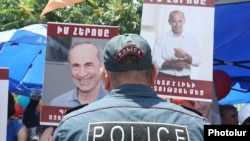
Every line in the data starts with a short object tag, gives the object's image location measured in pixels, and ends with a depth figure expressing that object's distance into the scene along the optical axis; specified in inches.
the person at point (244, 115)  224.1
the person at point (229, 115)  238.1
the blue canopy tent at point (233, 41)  260.4
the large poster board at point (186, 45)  183.8
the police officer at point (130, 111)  84.0
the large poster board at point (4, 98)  183.5
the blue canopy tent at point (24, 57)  316.5
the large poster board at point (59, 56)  189.0
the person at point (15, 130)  200.7
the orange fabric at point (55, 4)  219.1
